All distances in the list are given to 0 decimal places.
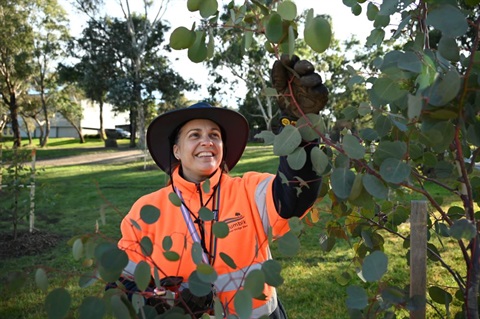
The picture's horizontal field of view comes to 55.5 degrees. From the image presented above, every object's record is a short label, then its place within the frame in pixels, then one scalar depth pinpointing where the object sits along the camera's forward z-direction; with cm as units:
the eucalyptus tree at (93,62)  2525
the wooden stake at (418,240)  122
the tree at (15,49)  2800
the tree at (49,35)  2945
